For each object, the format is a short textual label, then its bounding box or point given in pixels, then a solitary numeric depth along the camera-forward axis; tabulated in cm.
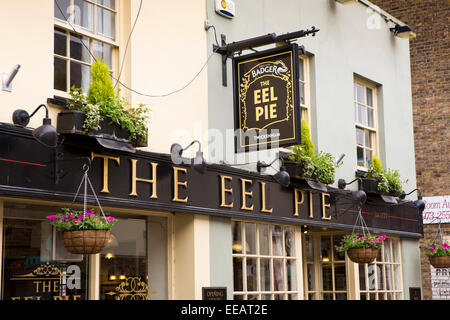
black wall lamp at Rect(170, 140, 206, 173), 857
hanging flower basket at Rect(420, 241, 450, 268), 1309
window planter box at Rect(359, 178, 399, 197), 1240
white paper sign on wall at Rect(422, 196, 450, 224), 1689
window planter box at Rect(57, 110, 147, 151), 711
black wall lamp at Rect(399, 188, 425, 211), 1391
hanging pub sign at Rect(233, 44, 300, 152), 905
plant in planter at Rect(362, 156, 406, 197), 1242
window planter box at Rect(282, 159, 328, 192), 1047
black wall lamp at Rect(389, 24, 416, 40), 1431
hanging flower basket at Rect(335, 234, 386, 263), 1103
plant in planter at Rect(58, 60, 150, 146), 719
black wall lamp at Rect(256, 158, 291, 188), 1017
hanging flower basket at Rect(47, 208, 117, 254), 691
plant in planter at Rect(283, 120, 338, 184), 1051
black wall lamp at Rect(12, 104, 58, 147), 661
